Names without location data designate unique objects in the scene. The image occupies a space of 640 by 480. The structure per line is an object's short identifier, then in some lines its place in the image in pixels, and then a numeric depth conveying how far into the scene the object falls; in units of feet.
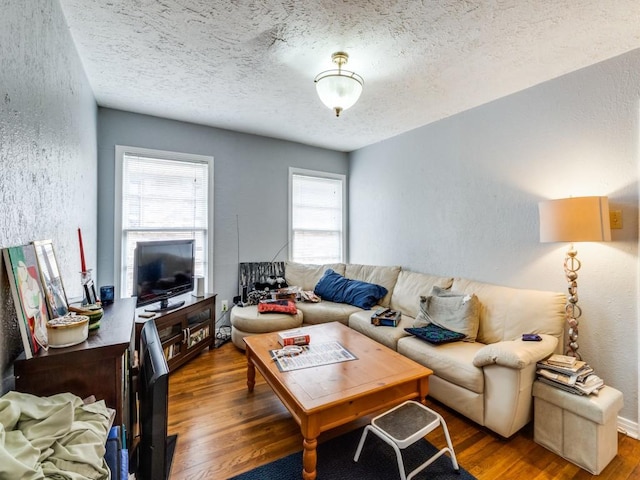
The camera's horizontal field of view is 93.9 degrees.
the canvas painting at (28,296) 3.32
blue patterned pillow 7.98
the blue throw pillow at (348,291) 11.70
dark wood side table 3.39
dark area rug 5.42
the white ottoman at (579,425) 5.58
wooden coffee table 5.19
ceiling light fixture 6.56
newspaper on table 6.63
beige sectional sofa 6.29
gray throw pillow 8.32
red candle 6.50
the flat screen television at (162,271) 8.96
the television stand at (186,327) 8.97
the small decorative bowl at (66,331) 3.65
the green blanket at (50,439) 2.18
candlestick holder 5.66
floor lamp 6.40
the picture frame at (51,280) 4.13
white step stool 4.87
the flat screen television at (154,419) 3.59
